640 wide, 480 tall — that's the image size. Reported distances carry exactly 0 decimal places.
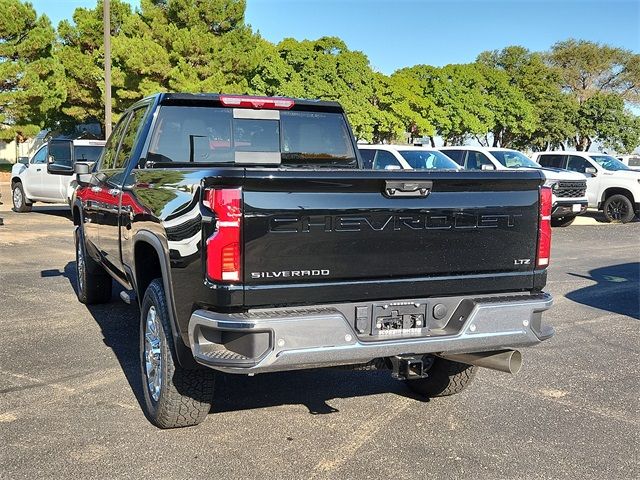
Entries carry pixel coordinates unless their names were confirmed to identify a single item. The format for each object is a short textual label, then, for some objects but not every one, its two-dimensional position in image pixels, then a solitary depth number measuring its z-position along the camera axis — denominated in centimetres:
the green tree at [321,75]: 3431
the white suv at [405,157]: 1480
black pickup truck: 313
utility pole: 1775
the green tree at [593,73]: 5397
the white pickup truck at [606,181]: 1773
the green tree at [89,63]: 3425
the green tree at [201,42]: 3191
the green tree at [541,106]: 5012
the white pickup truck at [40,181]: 1498
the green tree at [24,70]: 2955
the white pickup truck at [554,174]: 1595
